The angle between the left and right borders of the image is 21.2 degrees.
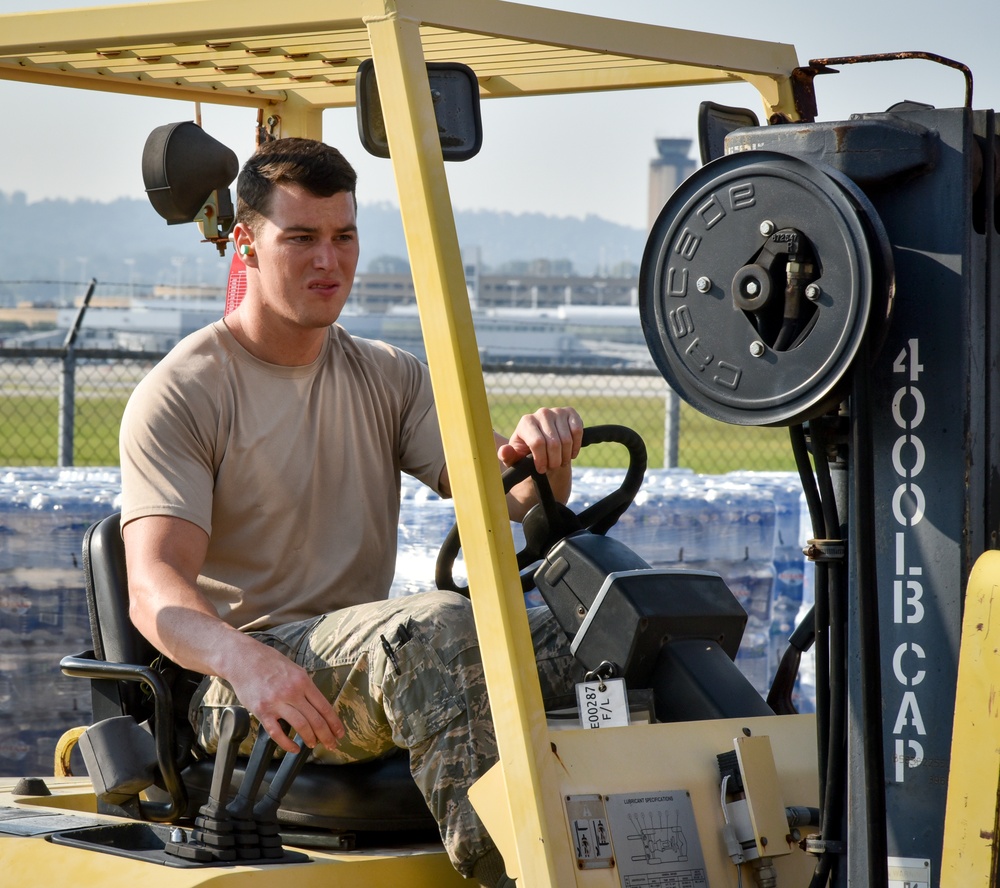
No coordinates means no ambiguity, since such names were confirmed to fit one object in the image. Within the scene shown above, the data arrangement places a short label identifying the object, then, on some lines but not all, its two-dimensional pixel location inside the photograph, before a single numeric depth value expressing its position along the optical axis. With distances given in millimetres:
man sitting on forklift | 4567
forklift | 3731
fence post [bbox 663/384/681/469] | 19107
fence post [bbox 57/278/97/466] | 16578
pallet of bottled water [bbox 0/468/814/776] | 10674
